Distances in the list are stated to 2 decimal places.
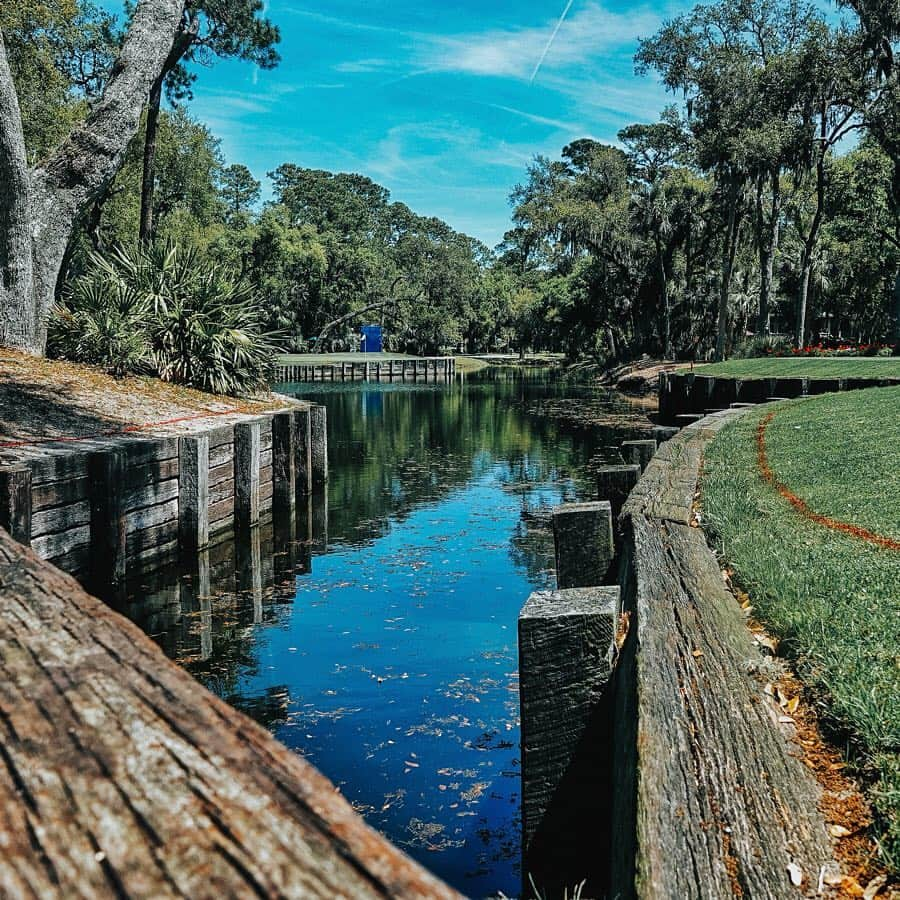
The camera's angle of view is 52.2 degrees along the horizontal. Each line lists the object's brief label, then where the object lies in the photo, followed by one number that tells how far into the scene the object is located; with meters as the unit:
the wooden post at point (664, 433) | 12.74
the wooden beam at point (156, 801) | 0.84
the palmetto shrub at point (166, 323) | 16.02
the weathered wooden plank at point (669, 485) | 5.93
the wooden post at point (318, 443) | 16.92
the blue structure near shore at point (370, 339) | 78.56
